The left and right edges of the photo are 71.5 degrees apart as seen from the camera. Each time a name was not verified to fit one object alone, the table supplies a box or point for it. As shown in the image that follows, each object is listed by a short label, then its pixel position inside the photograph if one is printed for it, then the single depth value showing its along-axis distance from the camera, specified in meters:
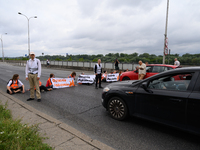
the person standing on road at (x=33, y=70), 5.70
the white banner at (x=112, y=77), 11.50
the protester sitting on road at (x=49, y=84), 8.40
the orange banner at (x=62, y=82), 8.78
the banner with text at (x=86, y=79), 10.32
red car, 7.91
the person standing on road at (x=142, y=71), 8.11
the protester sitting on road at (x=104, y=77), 11.71
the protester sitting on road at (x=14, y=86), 7.09
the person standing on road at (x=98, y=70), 8.43
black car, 2.80
